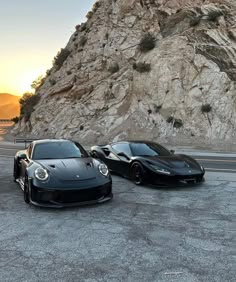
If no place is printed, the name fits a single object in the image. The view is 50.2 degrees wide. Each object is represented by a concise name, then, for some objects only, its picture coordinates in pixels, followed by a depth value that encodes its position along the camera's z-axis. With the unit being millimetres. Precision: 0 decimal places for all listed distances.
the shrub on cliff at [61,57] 28995
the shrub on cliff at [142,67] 21450
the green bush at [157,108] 19830
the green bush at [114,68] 23425
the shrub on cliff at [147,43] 22822
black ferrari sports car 6214
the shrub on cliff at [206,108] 18565
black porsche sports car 4739
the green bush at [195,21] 22455
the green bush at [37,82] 33668
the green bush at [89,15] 30168
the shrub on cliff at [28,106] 26370
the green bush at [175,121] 18601
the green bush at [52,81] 26942
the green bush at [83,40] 27481
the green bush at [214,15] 22516
